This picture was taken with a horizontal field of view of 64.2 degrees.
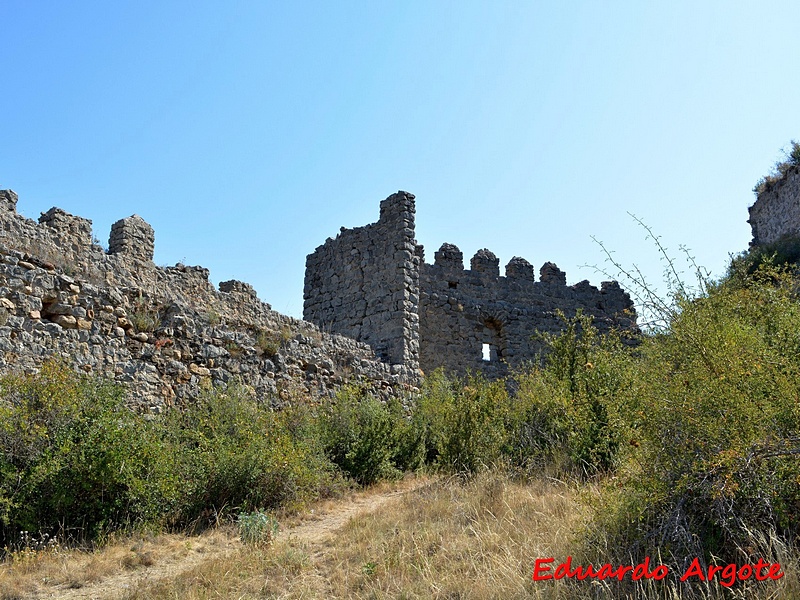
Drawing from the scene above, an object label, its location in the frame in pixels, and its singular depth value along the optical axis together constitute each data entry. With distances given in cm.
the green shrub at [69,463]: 542
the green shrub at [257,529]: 570
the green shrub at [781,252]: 1911
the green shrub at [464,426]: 815
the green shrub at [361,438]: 851
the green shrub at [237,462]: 654
